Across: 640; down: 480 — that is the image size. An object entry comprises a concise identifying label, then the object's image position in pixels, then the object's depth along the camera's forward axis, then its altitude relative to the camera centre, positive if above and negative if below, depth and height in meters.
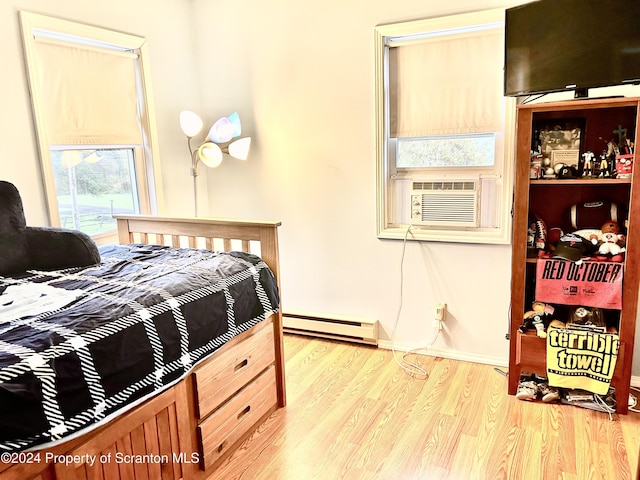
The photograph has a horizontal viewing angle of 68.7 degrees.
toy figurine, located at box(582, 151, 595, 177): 2.23 -0.06
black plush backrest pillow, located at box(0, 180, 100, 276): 2.06 -0.31
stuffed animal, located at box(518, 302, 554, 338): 2.37 -0.83
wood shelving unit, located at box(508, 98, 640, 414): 2.13 -0.26
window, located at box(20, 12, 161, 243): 2.44 +0.28
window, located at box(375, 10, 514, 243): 2.60 +0.17
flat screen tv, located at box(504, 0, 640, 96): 1.95 +0.47
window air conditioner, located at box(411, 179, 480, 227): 2.74 -0.27
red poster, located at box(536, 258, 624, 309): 2.20 -0.62
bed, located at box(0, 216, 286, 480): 1.29 -0.66
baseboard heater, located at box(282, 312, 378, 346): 3.10 -1.11
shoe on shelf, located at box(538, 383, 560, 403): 2.36 -1.20
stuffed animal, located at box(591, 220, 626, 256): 2.21 -0.42
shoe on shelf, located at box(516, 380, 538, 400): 2.40 -1.20
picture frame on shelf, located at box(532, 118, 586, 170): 2.27 +0.06
